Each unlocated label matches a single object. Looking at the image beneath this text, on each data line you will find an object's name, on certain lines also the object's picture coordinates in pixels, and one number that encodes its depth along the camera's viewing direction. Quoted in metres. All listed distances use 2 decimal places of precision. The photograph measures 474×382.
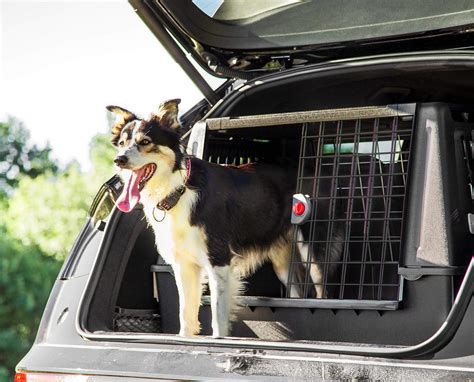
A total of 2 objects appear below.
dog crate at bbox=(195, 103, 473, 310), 3.25
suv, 3.06
